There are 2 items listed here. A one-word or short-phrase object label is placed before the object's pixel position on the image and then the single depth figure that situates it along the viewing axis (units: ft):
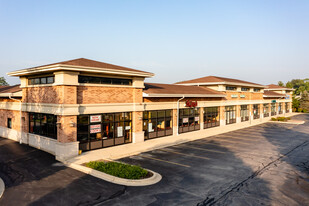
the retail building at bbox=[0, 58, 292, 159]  58.80
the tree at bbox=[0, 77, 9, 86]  296.26
